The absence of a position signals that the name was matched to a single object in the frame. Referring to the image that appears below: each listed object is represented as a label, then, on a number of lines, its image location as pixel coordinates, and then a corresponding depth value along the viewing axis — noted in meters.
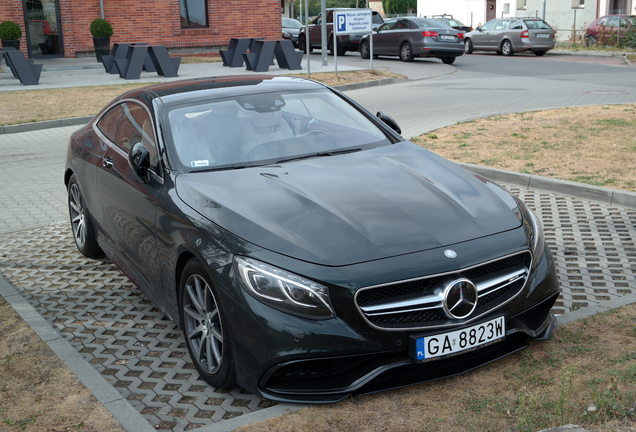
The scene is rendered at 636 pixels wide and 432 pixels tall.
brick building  29.92
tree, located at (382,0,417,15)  83.62
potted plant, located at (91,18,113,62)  29.17
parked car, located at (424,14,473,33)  42.62
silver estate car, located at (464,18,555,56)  33.09
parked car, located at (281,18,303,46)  38.62
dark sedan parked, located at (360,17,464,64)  28.27
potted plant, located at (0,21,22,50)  25.72
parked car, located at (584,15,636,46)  34.47
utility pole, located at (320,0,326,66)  26.08
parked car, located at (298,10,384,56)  33.16
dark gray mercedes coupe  4.10
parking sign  22.61
